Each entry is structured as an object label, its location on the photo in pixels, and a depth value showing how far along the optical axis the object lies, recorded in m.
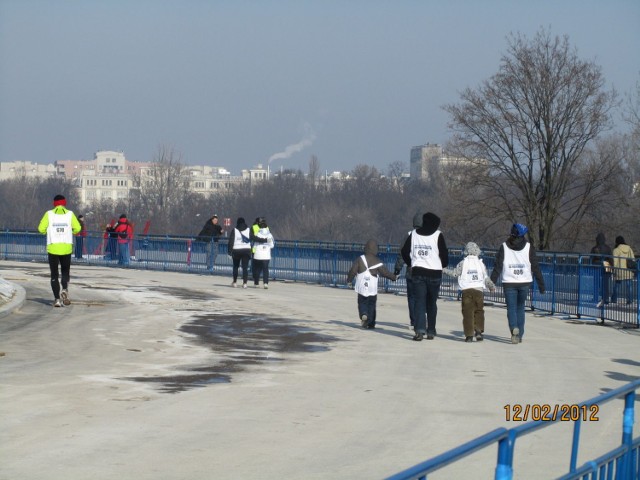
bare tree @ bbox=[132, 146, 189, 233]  146.38
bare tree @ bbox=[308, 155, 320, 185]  179.38
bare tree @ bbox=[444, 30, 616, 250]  53.25
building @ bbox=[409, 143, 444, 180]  159.62
